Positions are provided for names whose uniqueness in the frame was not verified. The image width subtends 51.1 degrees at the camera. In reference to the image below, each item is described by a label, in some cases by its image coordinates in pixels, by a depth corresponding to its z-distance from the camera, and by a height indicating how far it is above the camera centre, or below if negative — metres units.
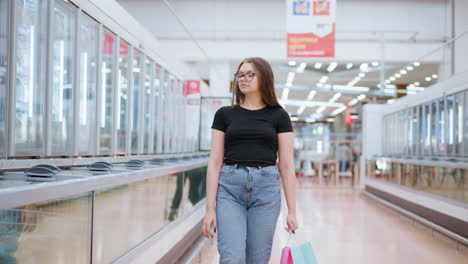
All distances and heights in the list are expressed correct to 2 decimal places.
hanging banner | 9.99 +2.30
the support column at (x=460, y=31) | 13.35 +3.18
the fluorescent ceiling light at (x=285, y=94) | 22.92 +2.25
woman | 2.41 -0.16
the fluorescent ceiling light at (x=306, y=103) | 28.04 +2.08
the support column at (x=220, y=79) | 15.27 +1.84
